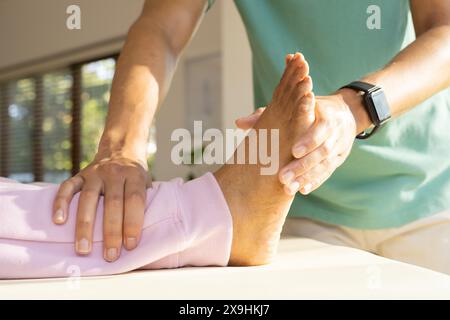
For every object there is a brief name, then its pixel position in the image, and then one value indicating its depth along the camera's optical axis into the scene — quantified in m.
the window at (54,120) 6.16
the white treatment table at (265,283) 0.62
